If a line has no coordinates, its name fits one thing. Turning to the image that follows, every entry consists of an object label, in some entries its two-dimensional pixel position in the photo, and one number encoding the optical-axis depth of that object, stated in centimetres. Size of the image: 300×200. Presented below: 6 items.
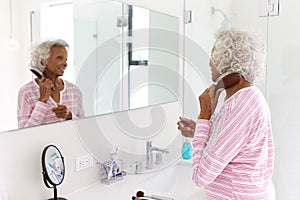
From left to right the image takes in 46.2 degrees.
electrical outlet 163
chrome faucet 210
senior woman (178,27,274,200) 125
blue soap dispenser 236
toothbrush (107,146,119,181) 176
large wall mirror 156
